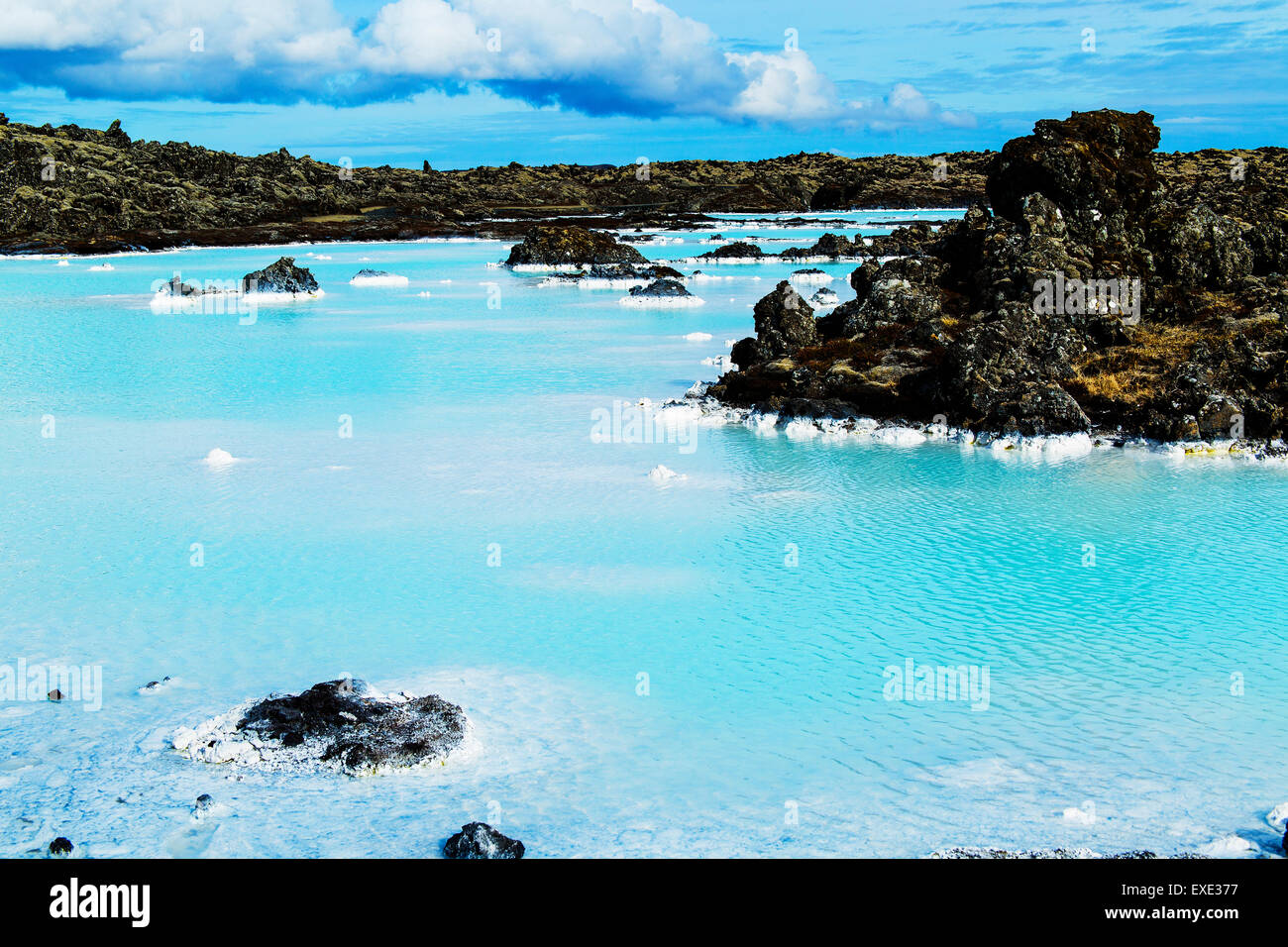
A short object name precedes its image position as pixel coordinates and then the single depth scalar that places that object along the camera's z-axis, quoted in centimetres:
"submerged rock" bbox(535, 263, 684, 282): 5881
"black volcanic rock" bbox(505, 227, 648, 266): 6944
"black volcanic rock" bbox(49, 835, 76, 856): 809
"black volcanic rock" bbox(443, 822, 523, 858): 792
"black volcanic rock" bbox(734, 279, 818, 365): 2703
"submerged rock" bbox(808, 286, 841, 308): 4750
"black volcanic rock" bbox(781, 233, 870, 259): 7244
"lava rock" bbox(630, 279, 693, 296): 4991
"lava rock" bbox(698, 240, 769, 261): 7494
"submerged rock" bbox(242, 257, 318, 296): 5244
